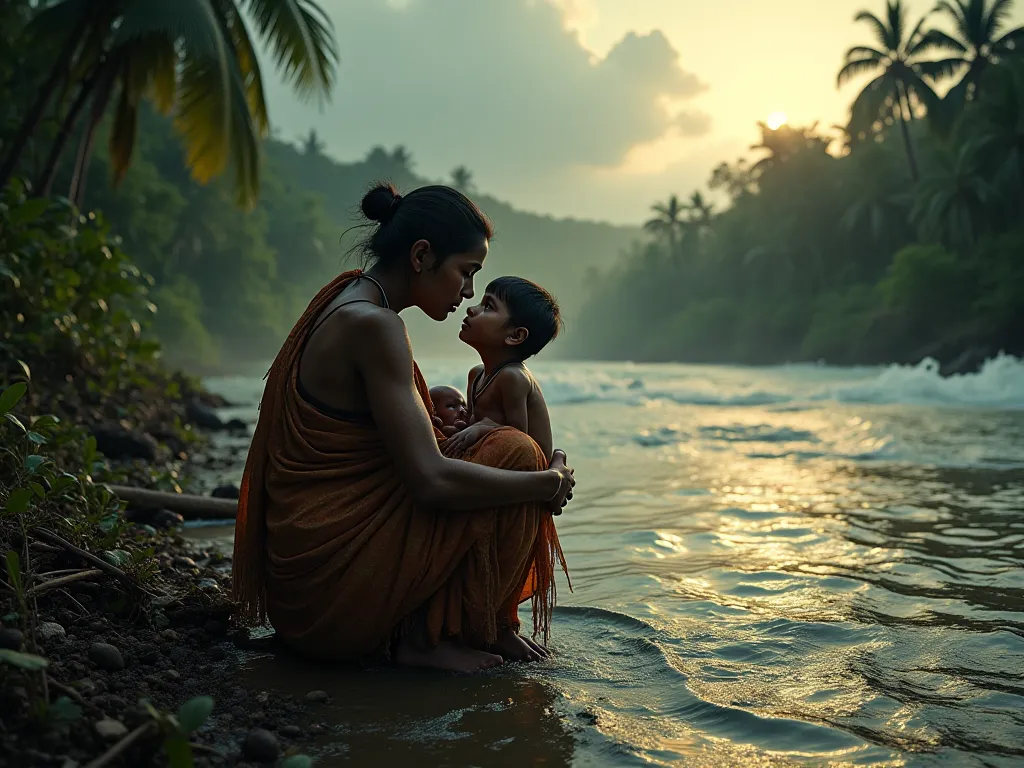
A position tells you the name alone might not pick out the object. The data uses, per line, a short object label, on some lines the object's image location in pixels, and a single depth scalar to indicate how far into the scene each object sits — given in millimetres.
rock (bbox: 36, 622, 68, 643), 2131
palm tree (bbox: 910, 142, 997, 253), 28578
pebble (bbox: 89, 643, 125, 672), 2096
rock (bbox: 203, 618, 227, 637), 2576
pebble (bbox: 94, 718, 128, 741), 1586
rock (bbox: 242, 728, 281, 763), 1714
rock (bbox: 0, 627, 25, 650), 1810
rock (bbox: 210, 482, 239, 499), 5035
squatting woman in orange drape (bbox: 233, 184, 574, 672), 2316
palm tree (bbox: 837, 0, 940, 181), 32312
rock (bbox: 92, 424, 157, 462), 5887
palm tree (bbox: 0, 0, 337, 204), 8234
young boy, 2904
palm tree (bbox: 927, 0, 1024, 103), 30250
